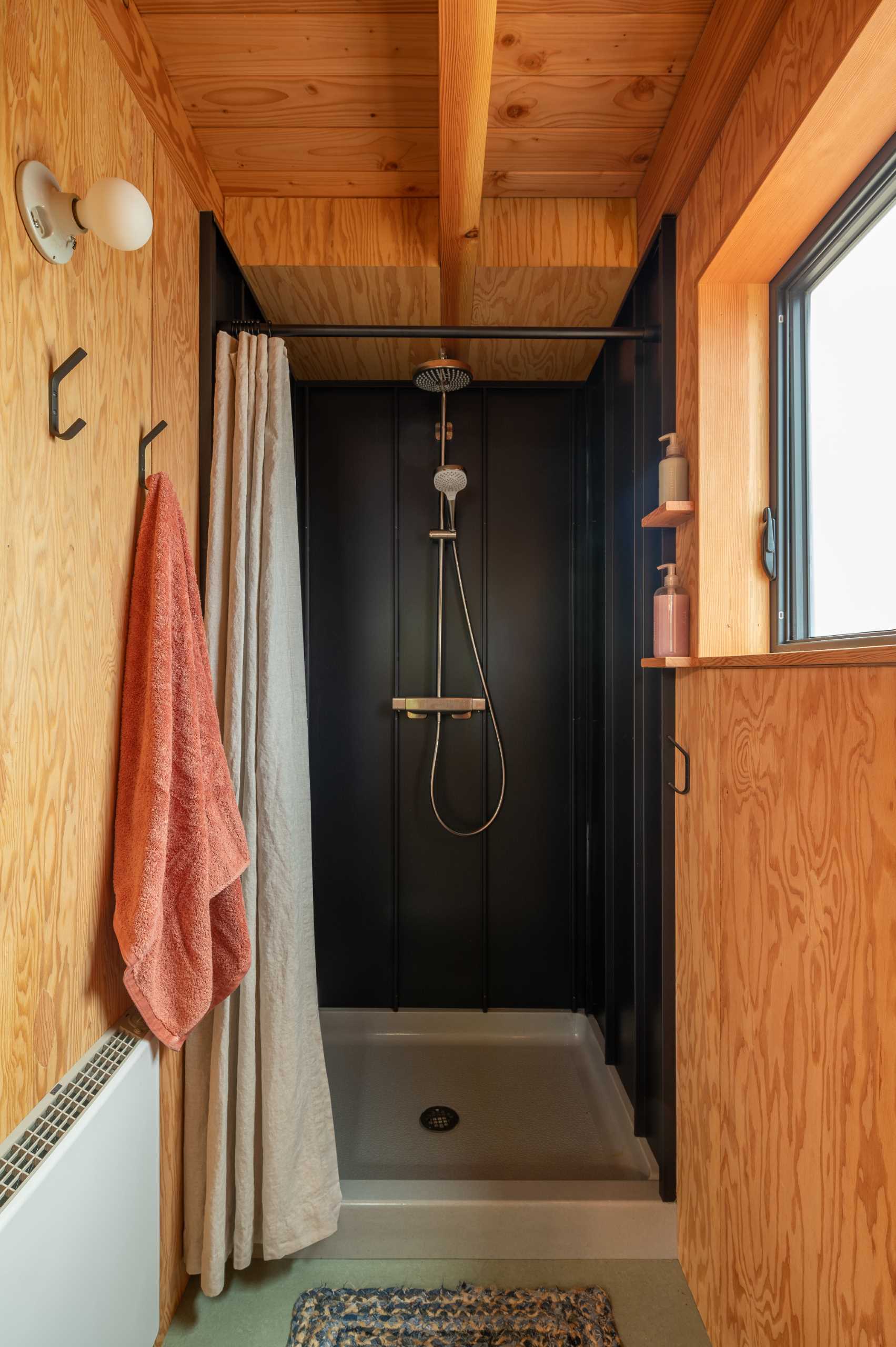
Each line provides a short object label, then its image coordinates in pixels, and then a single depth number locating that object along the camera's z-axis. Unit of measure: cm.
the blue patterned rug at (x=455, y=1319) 135
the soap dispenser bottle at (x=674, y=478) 142
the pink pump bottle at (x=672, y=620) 144
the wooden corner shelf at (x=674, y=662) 141
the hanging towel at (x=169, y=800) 112
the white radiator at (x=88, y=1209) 82
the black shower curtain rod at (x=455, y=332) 163
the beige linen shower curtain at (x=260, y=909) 144
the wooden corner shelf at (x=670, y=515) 141
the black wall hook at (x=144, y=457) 128
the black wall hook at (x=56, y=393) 95
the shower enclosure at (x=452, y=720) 243
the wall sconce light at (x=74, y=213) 87
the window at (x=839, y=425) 107
